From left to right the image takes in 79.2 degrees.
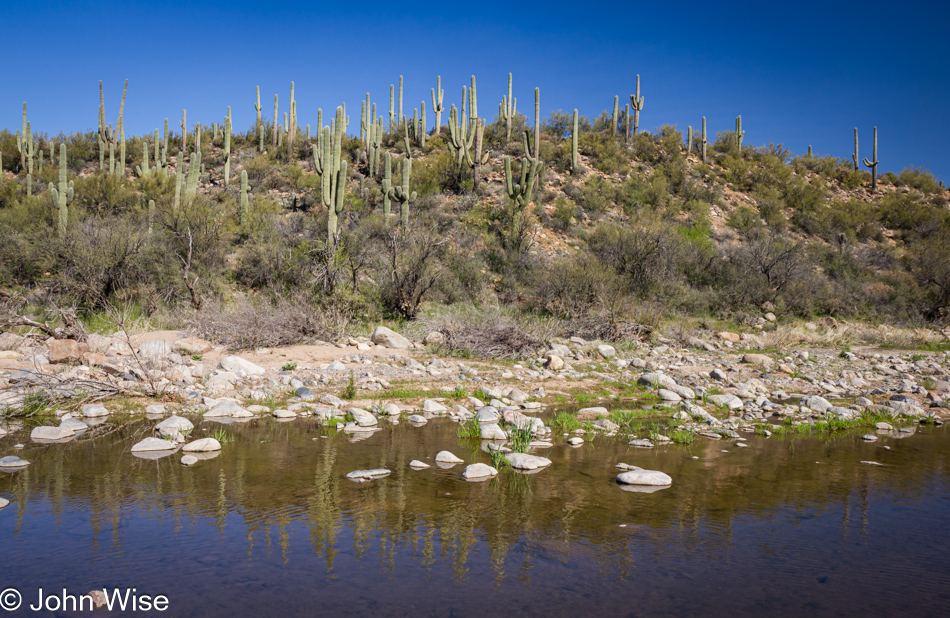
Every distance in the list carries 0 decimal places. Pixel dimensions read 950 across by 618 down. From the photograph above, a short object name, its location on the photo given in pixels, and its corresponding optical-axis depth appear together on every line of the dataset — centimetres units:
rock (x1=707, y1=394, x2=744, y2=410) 959
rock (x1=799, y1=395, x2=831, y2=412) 924
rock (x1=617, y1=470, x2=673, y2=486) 560
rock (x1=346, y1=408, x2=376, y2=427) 806
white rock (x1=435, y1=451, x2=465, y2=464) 627
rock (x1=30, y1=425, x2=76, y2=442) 686
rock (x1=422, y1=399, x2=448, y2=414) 890
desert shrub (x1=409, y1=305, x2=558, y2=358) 1305
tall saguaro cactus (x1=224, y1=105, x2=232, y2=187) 3102
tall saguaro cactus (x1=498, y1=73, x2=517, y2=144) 3616
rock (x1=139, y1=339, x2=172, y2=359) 1057
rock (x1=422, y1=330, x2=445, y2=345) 1373
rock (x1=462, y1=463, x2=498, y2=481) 571
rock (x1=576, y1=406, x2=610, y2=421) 878
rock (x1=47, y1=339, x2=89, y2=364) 990
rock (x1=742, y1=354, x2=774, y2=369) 1349
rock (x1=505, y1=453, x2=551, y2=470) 609
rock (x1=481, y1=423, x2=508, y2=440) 747
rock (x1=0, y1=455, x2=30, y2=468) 571
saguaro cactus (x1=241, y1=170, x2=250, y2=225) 2227
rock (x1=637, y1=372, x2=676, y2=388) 1098
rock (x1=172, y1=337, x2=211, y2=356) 1174
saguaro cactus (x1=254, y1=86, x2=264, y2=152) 3601
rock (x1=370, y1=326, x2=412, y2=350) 1387
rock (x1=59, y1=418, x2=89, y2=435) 719
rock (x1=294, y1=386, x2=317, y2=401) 914
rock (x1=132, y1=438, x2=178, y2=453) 638
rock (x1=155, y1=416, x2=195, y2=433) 708
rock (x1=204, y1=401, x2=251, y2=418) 838
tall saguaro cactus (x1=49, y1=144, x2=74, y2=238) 1922
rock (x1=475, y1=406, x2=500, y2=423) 823
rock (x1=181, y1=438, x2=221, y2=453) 639
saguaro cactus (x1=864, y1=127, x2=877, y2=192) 4056
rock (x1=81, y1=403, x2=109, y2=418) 800
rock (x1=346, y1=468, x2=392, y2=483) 558
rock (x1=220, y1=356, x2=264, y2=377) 1031
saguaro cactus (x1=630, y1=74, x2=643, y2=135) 4053
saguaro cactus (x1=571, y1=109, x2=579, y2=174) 3409
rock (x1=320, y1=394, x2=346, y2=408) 890
